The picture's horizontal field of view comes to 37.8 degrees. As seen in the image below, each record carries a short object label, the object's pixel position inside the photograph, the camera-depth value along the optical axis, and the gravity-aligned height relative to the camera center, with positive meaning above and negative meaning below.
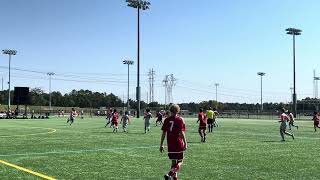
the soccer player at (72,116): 48.23 -0.45
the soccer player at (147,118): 32.88 -0.40
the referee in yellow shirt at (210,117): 32.42 -0.29
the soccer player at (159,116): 44.45 -0.34
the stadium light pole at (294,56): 86.81 +10.97
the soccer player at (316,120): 37.56 -0.50
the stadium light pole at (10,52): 110.03 +13.95
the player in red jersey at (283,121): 24.97 -0.43
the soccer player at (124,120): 34.25 -0.58
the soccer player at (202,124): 24.02 -0.59
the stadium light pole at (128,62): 119.50 +12.84
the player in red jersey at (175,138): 10.32 -0.56
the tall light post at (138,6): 79.36 +18.31
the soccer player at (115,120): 33.77 -0.59
